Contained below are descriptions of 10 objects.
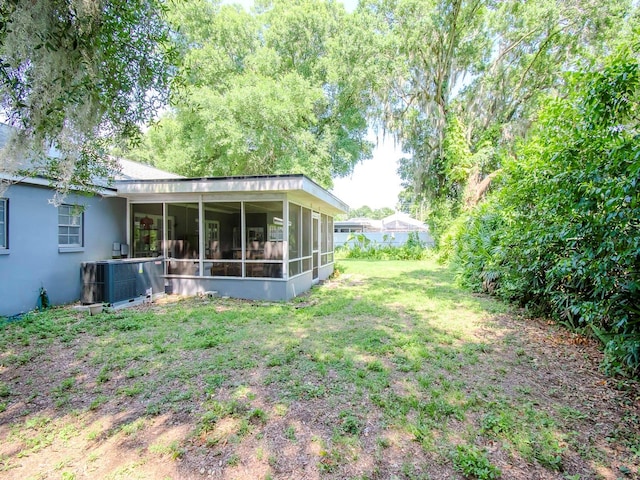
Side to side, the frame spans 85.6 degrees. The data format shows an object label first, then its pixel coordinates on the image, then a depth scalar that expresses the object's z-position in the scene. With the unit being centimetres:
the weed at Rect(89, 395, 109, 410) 307
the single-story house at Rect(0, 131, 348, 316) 661
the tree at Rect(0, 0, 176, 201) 270
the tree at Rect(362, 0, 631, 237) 1514
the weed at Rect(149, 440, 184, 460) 241
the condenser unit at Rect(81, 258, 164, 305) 659
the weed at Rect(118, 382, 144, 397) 329
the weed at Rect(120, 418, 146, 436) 269
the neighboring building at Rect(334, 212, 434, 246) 2367
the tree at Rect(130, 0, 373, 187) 1513
